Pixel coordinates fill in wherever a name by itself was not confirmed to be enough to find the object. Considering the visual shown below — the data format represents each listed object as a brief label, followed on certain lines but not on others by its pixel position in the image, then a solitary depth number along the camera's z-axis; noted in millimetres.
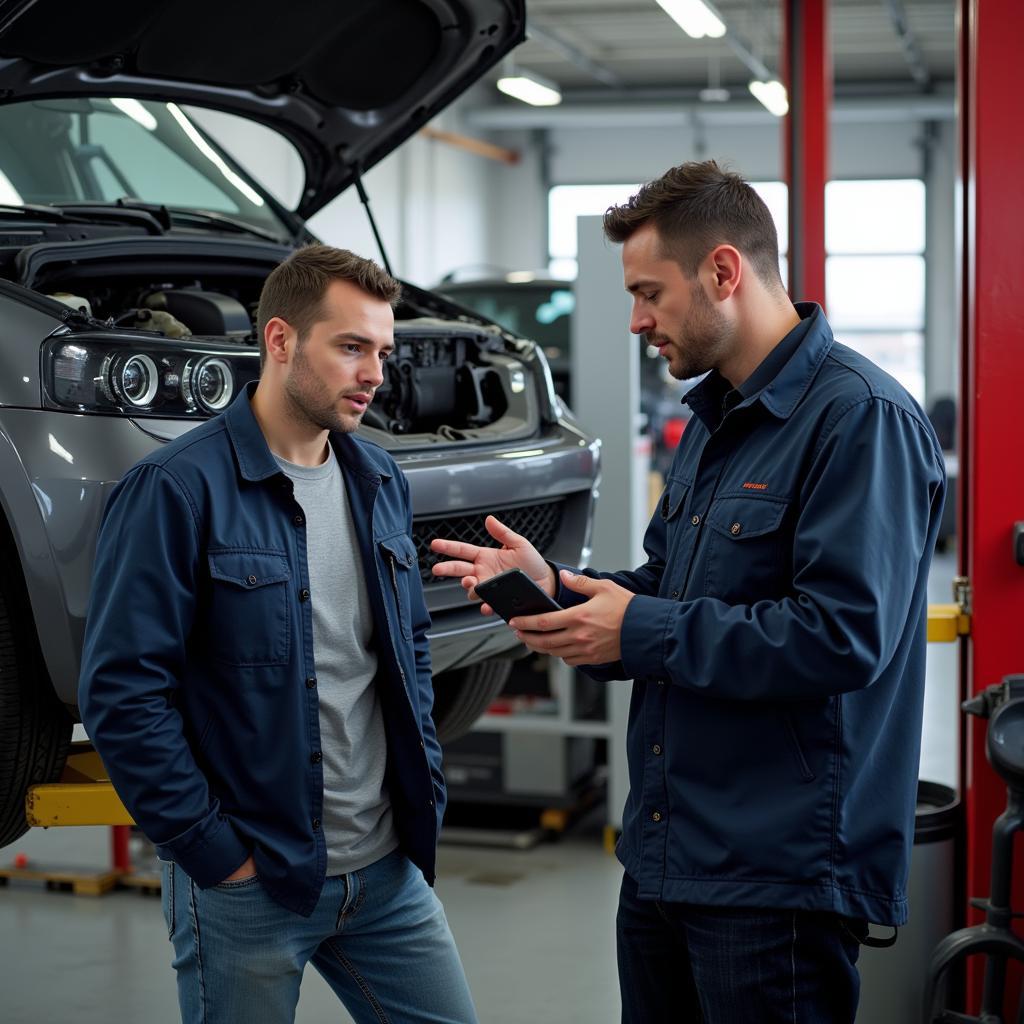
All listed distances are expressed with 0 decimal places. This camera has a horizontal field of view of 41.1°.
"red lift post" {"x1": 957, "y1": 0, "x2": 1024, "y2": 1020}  3039
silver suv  2429
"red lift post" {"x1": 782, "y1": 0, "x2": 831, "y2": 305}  3764
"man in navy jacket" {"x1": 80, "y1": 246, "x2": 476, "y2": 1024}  1798
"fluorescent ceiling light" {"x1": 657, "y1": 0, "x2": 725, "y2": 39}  10266
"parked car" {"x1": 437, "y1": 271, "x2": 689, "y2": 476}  8453
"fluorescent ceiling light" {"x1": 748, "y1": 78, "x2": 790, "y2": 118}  13477
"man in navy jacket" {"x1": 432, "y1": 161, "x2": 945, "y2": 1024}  1620
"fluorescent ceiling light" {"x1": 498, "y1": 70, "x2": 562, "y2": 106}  13609
